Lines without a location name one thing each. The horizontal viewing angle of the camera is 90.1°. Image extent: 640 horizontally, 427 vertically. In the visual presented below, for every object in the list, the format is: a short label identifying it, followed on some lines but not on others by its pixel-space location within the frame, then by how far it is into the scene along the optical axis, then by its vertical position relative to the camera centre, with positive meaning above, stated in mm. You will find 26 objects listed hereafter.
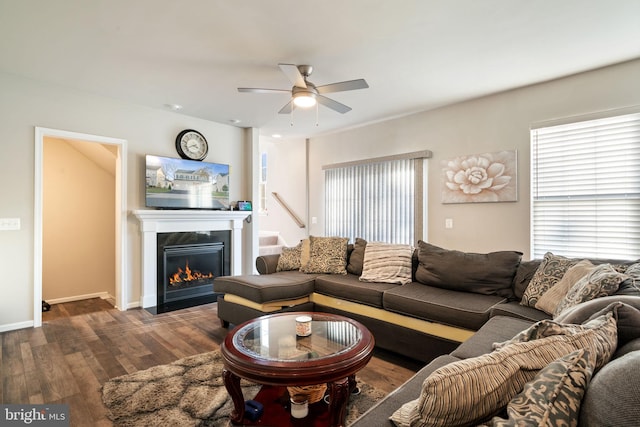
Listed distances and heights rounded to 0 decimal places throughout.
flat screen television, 4219 +401
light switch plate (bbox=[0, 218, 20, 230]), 3227 -114
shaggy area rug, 1807 -1163
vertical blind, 4652 +173
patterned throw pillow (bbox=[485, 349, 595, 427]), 671 -415
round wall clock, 4551 +984
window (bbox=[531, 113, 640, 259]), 3020 +237
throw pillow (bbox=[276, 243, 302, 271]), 3764 -571
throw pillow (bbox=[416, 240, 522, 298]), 2631 -513
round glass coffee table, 1507 -760
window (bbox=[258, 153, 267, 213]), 7551 +727
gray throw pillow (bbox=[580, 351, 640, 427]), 618 -384
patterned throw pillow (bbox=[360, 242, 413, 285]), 3115 -527
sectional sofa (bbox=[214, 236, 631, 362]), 2357 -687
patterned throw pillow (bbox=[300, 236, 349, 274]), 3578 -506
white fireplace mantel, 4141 -193
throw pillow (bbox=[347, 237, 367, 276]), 3500 -515
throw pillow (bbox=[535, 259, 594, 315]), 2096 -510
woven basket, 1644 -942
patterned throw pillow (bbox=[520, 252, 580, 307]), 2285 -477
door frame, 3410 +3
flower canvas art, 3697 +415
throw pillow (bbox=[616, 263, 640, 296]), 1666 -397
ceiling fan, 2684 +1105
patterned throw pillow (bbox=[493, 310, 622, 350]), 970 -365
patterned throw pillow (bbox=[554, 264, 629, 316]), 1693 -408
